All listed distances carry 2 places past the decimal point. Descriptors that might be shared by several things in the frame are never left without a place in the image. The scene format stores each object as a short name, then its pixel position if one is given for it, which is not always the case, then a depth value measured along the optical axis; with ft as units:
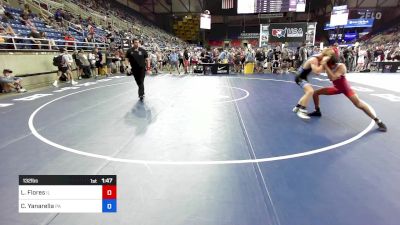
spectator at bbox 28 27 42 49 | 38.47
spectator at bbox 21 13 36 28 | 42.04
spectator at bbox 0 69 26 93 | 29.99
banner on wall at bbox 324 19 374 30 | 116.67
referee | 24.43
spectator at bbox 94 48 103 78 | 48.52
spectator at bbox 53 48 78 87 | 37.76
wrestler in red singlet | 15.42
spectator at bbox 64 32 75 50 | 47.14
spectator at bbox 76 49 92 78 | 43.73
